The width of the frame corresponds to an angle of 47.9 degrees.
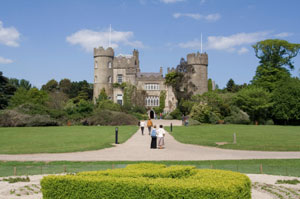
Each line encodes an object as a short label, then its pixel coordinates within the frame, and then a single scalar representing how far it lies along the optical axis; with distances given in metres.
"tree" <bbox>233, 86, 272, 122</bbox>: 49.41
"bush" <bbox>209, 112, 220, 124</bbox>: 46.65
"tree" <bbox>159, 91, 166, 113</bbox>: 63.31
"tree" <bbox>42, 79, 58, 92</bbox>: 84.81
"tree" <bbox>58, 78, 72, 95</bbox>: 82.44
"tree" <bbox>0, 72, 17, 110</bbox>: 52.97
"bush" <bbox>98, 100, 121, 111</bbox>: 52.34
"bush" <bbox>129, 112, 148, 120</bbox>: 55.18
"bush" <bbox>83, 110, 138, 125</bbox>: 44.62
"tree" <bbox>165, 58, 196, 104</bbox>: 62.12
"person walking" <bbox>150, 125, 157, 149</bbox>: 20.03
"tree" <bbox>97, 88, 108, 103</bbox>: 61.87
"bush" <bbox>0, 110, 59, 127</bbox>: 42.31
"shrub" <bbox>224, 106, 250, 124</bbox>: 47.84
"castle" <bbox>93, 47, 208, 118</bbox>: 63.53
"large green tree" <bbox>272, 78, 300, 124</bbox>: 48.84
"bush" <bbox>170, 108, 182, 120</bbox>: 57.11
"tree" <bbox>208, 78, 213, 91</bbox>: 74.39
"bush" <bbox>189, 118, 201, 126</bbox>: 45.21
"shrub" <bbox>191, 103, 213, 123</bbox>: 46.56
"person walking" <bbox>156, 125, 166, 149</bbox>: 20.42
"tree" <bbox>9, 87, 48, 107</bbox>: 53.57
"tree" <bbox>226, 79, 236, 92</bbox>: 77.93
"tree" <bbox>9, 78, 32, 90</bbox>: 86.31
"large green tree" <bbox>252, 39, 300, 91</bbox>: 58.12
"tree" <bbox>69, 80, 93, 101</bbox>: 79.38
